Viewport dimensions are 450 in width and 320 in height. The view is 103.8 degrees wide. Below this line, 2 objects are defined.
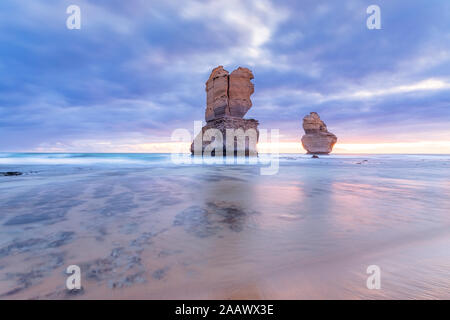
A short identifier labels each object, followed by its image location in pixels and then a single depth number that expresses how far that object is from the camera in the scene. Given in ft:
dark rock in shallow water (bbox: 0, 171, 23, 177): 29.30
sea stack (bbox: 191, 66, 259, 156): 114.32
